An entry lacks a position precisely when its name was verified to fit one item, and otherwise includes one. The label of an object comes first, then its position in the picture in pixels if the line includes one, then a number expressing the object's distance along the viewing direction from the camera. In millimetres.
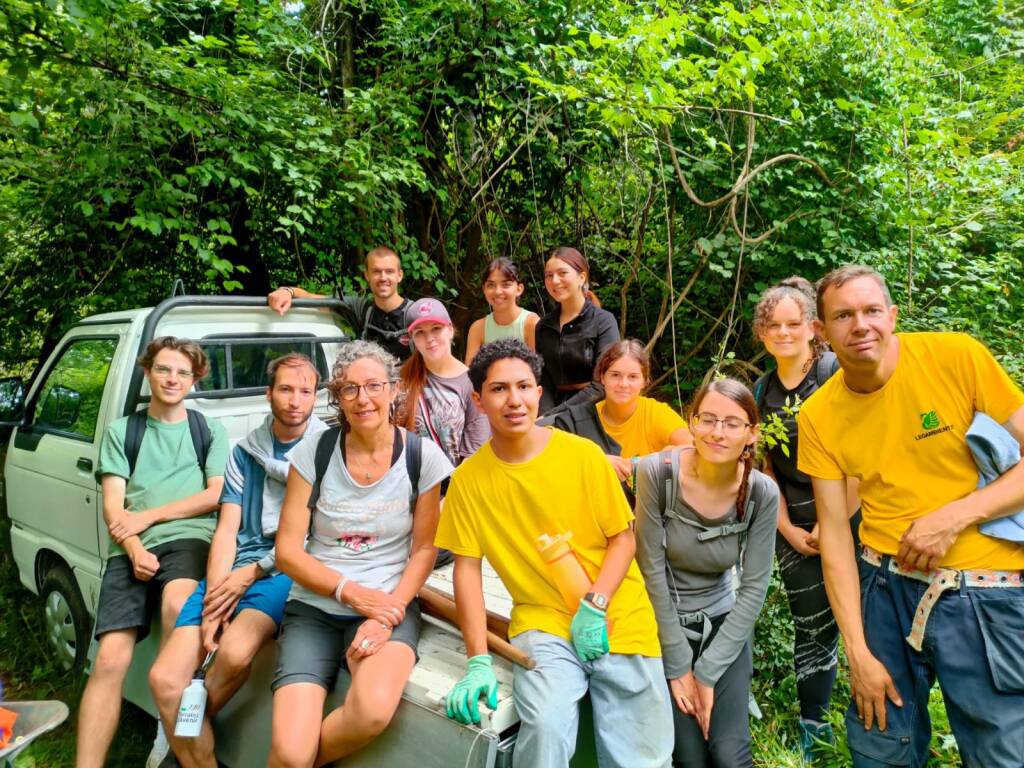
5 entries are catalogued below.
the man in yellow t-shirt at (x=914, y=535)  1849
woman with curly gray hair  2230
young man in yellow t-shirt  2105
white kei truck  2938
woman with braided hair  2324
